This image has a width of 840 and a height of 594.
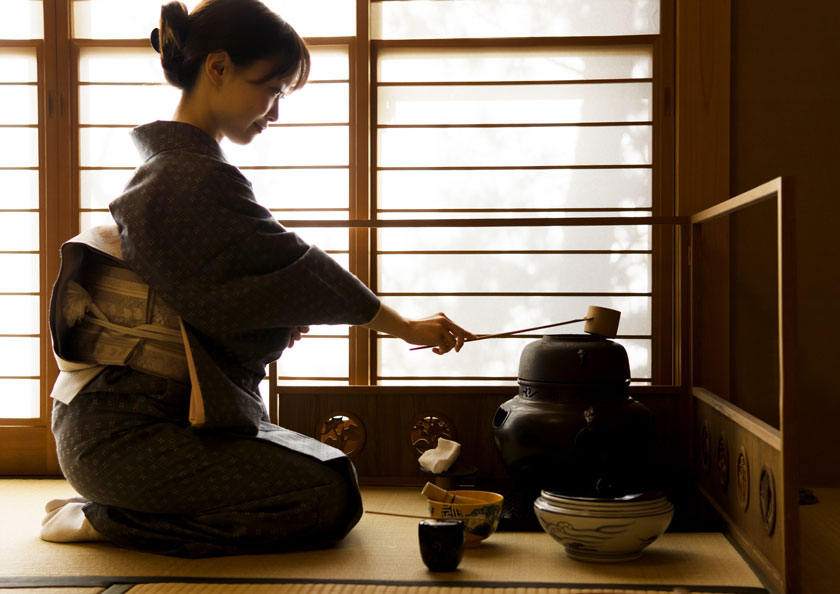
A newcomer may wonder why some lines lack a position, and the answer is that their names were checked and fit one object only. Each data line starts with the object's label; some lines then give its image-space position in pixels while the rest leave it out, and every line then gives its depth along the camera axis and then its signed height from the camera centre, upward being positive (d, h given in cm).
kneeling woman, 214 -8
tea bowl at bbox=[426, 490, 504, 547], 217 -56
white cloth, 263 -50
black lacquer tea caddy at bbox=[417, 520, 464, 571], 198 -58
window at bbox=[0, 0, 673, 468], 319 +53
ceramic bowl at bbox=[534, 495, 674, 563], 200 -55
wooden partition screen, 180 -39
